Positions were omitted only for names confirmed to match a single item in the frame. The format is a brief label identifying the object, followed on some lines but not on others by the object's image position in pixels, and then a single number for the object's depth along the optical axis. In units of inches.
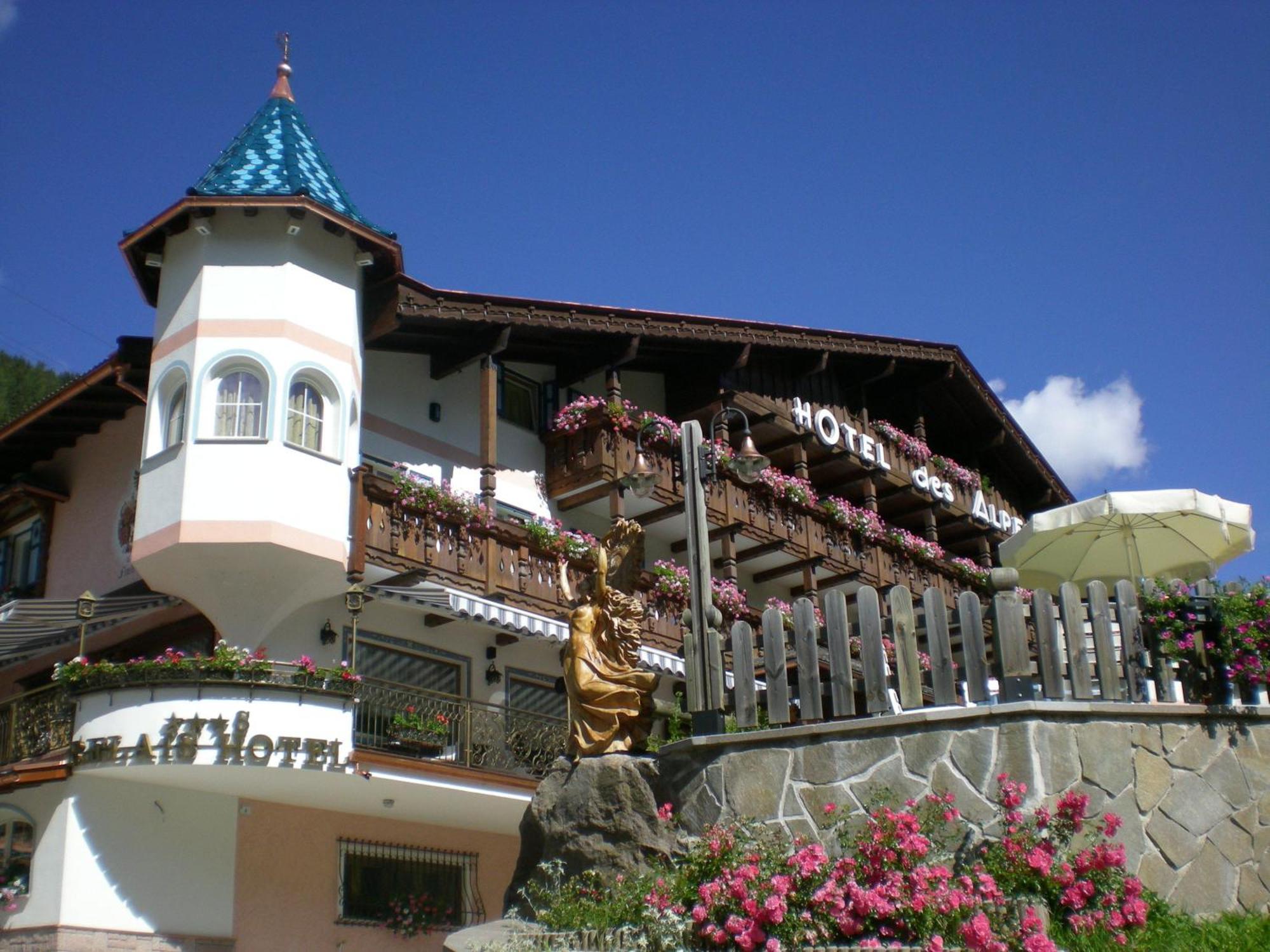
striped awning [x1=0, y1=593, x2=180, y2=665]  772.6
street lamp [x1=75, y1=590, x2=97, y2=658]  706.8
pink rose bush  386.9
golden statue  514.3
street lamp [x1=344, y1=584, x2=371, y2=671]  716.7
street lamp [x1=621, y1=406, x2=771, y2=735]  501.0
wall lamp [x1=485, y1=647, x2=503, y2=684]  869.2
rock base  476.7
